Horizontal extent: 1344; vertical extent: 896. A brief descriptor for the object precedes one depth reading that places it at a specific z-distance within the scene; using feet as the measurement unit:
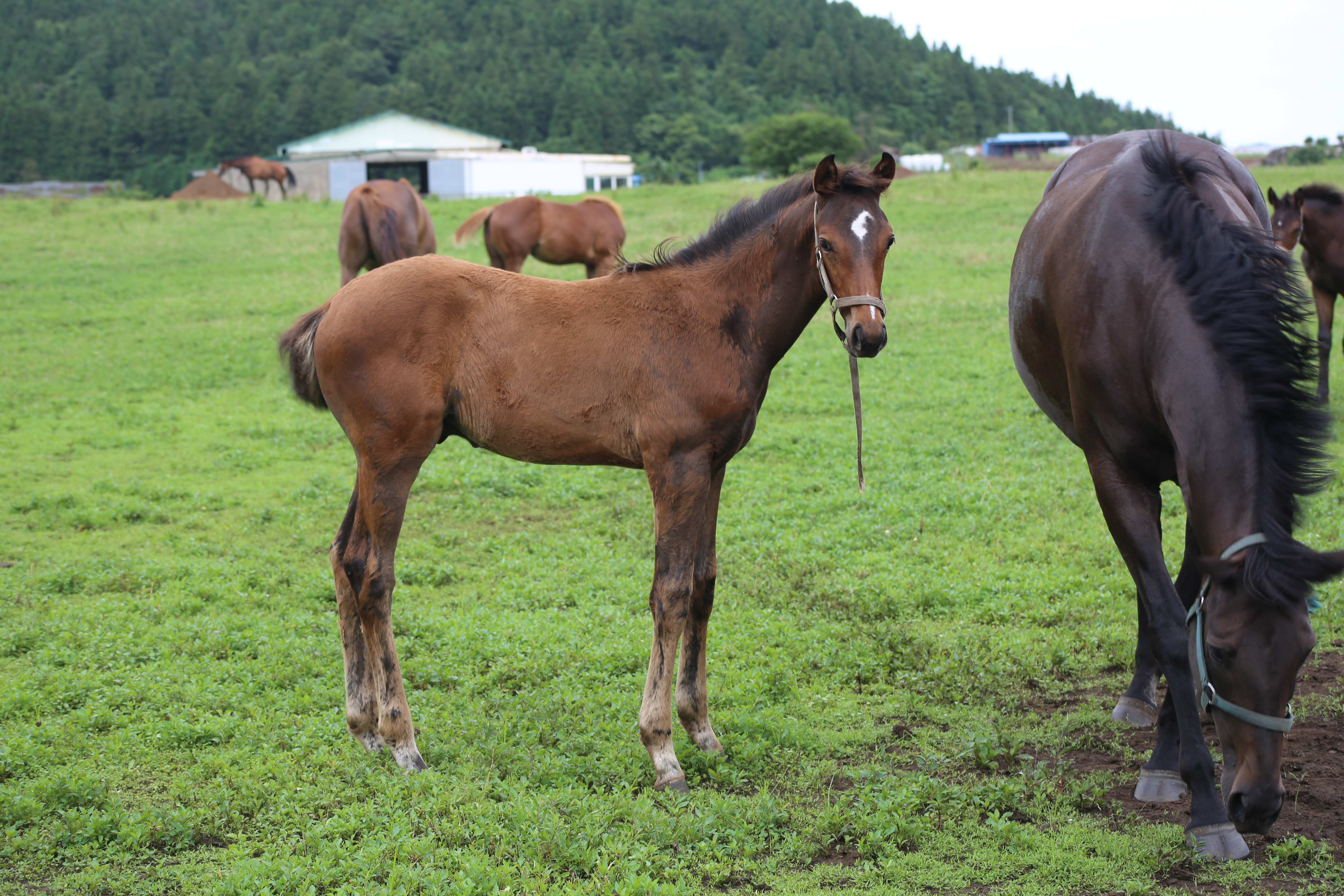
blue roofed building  283.38
